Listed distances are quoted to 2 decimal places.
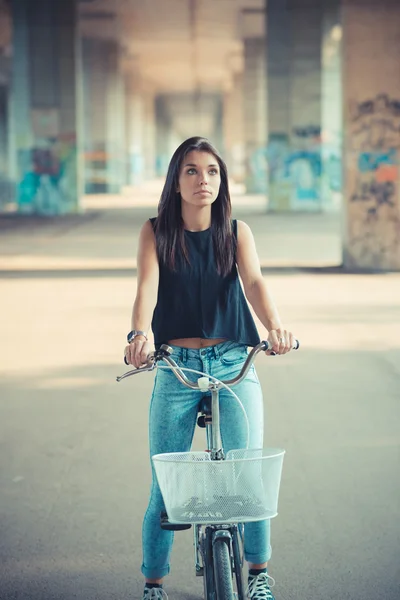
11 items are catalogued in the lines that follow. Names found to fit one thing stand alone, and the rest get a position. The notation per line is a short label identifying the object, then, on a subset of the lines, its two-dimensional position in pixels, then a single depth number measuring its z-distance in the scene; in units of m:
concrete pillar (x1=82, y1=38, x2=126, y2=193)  51.97
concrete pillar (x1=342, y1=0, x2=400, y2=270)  15.77
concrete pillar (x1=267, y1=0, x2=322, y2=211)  34.50
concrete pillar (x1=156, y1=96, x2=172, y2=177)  99.89
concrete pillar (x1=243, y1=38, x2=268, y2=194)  49.56
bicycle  3.02
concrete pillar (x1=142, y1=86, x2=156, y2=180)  82.19
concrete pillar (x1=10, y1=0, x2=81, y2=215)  34.28
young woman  3.58
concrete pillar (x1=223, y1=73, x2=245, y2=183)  69.06
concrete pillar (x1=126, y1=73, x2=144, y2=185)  67.06
